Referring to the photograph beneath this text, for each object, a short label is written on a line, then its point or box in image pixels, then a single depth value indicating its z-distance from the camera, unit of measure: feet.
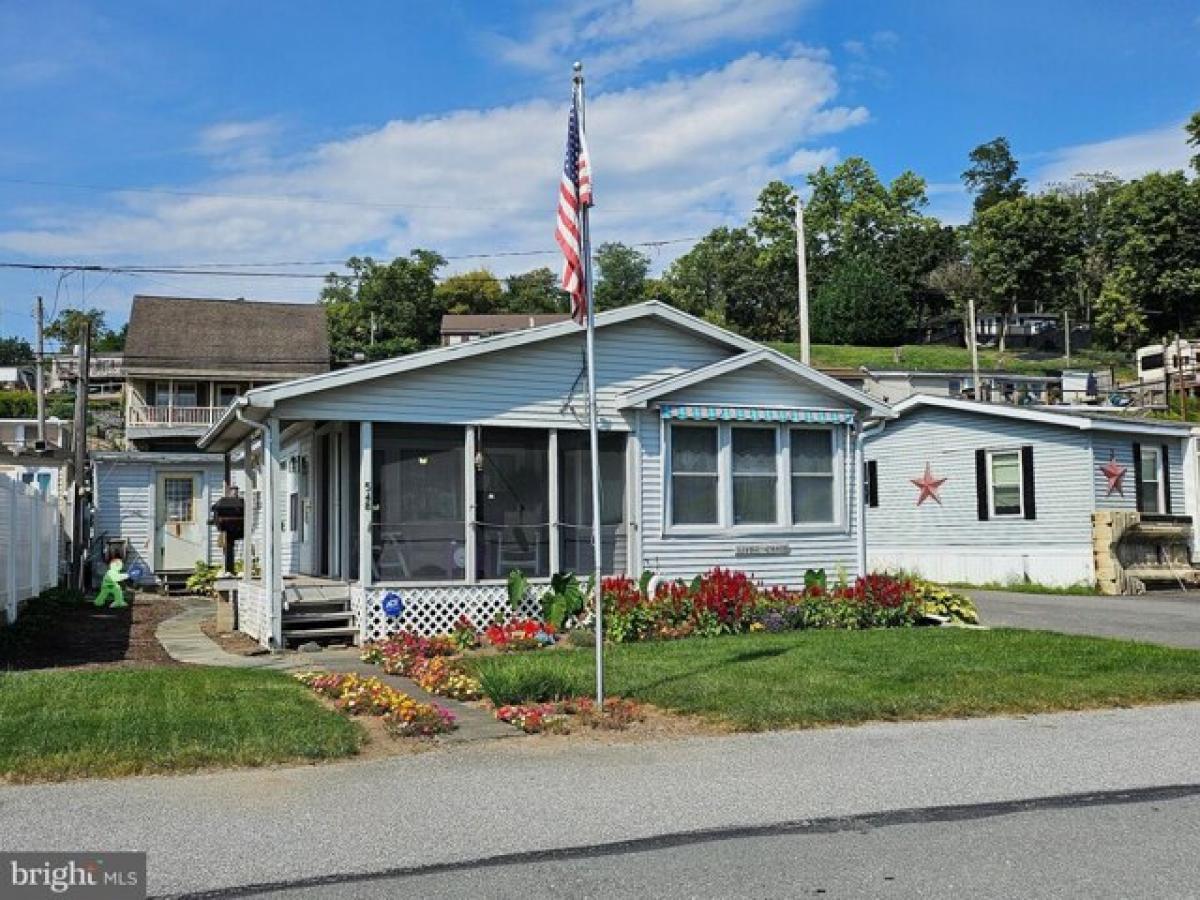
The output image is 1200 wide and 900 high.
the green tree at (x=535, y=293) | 303.27
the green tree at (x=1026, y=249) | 232.32
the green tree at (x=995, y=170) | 329.52
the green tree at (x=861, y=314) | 241.14
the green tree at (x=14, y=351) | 347.77
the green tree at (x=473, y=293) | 294.66
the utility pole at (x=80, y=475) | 80.02
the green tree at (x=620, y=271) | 311.88
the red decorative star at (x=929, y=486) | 87.25
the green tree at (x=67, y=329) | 319.41
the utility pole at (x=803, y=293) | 79.91
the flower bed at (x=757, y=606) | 47.26
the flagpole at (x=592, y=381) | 31.01
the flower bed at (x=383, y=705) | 27.99
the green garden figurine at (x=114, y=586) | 68.85
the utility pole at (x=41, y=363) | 124.98
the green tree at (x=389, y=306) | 254.06
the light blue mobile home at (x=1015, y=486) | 77.71
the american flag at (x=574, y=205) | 31.99
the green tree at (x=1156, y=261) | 187.32
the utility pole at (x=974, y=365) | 115.19
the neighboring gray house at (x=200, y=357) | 152.76
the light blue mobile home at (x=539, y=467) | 48.75
